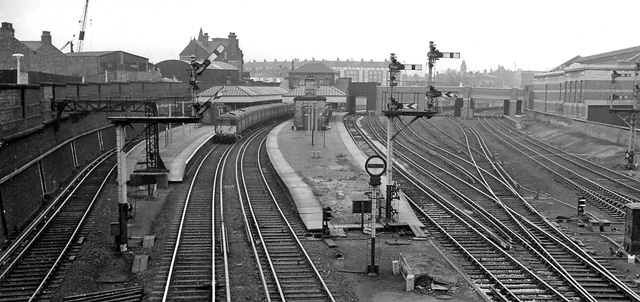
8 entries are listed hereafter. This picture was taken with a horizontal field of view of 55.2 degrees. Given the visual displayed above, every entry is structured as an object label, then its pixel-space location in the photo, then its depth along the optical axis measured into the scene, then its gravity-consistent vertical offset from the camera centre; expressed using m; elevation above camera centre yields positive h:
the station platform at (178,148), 31.60 -3.48
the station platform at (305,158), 22.36 -3.79
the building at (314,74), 112.12 +4.32
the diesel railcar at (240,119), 49.03 -2.17
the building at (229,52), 120.72 +8.77
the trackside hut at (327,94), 79.44 +0.35
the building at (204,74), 94.06 +3.77
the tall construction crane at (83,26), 104.18 +12.02
